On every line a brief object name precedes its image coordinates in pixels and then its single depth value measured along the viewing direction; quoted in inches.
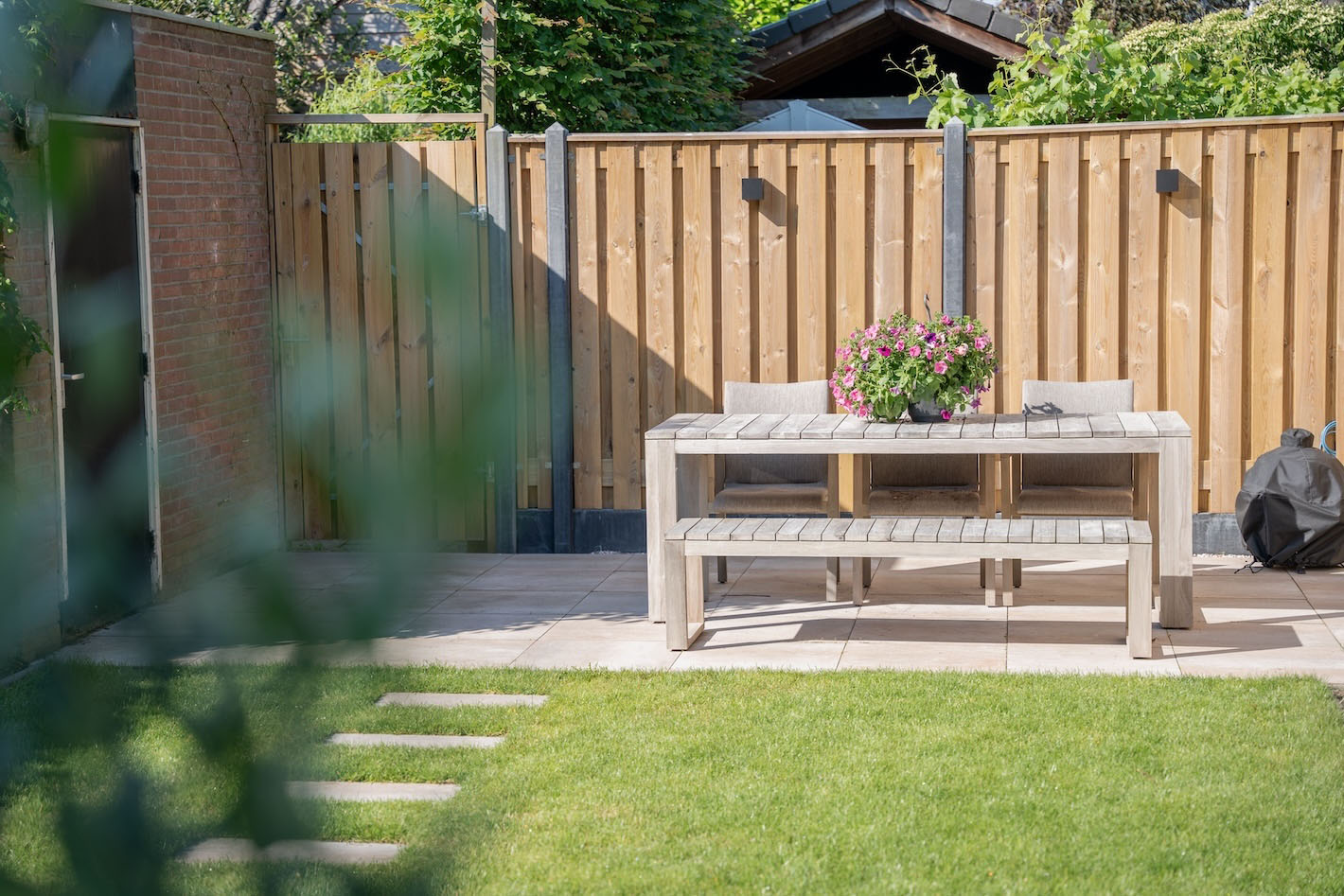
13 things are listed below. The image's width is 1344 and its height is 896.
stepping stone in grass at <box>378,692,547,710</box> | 200.1
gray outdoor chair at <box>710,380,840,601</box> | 263.4
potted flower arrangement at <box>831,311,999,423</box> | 245.1
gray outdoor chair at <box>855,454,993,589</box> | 262.7
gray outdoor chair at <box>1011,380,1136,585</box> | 256.5
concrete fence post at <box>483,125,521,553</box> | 295.2
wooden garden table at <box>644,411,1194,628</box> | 230.4
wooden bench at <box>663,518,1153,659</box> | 212.1
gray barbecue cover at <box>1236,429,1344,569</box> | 268.2
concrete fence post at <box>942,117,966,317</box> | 292.4
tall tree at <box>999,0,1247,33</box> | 708.0
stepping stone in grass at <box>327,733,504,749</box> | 177.9
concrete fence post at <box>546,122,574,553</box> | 302.5
